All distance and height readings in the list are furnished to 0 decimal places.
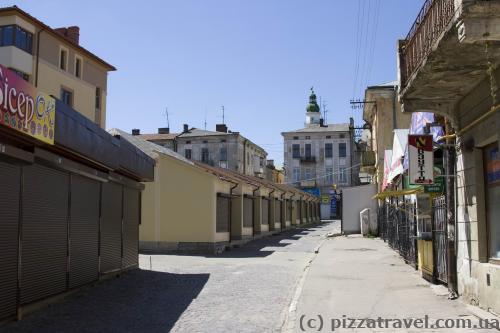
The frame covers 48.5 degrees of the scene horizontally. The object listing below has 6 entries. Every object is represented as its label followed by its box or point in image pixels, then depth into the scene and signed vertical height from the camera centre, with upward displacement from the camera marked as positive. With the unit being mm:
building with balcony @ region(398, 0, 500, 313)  7047 +1794
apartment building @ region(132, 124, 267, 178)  74250 +10030
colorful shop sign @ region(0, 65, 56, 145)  7109 +1555
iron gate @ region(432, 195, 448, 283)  11023 -419
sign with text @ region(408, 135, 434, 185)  9984 +994
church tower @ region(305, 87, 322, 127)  98881 +18951
